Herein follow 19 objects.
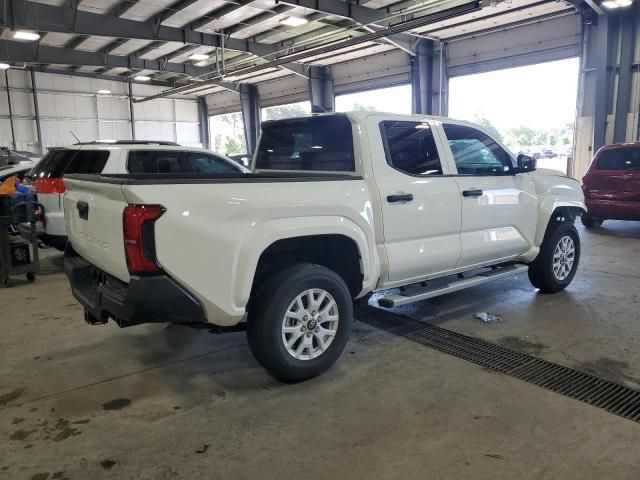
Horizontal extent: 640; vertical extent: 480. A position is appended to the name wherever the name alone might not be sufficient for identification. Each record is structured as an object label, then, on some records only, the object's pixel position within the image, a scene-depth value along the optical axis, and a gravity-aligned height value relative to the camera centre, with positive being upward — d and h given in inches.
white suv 245.0 +0.1
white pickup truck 103.1 -17.7
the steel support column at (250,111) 837.8 +86.3
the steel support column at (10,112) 735.1 +81.6
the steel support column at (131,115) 817.9 +84.5
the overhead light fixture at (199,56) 658.2 +142.3
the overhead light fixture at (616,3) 364.5 +112.2
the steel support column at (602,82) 429.4 +64.6
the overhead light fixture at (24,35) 418.6 +113.2
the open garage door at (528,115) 489.1 +48.0
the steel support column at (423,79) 563.8 +91.1
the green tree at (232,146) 1015.7 +33.1
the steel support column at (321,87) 703.7 +104.7
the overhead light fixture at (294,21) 480.7 +136.5
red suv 325.9 -19.6
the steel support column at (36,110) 751.7 +85.7
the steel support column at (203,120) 984.3 +84.5
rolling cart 224.7 -36.1
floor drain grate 114.7 -56.5
